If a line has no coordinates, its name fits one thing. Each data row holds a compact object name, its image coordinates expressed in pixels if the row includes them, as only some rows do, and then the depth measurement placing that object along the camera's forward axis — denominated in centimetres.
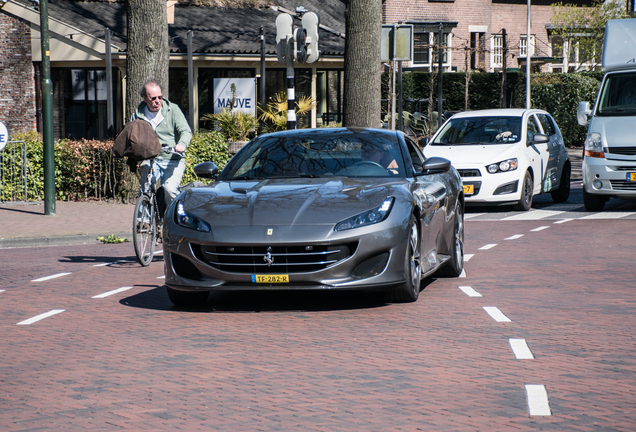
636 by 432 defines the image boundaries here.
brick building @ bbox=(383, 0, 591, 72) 4328
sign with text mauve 2877
